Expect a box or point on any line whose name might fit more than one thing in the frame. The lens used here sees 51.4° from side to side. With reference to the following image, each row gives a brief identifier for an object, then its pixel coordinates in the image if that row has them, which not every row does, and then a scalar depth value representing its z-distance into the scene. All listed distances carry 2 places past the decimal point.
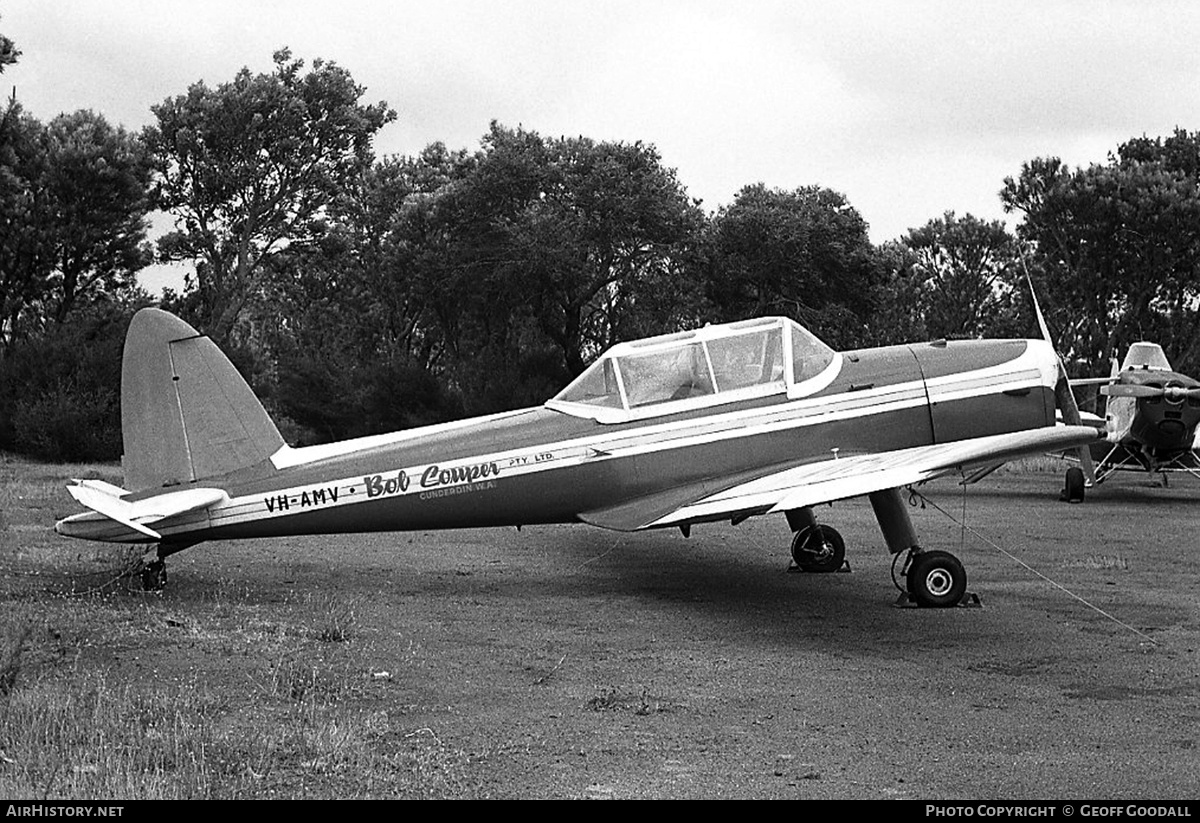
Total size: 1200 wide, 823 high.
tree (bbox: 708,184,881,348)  36.41
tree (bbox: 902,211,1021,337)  51.00
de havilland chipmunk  9.99
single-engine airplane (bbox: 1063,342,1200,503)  21.12
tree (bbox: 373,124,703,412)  36.06
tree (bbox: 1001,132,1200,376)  38.53
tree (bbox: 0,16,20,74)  25.14
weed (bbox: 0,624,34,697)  6.36
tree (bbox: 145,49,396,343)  38.56
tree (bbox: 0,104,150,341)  36.38
